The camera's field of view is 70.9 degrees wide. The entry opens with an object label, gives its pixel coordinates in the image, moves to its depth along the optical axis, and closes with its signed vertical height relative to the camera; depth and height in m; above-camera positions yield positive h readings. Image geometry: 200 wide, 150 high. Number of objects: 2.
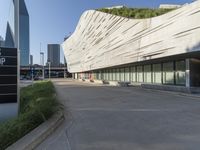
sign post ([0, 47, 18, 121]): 5.84 -0.22
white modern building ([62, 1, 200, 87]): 10.82 +3.27
